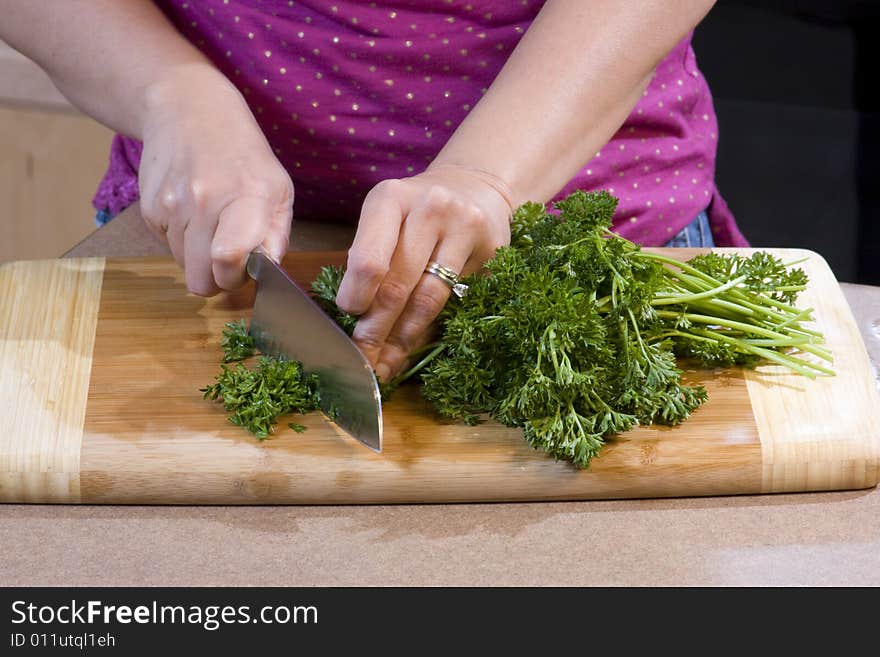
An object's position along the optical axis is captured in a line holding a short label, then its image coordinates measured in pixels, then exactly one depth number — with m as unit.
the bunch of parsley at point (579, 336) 1.34
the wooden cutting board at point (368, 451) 1.36
